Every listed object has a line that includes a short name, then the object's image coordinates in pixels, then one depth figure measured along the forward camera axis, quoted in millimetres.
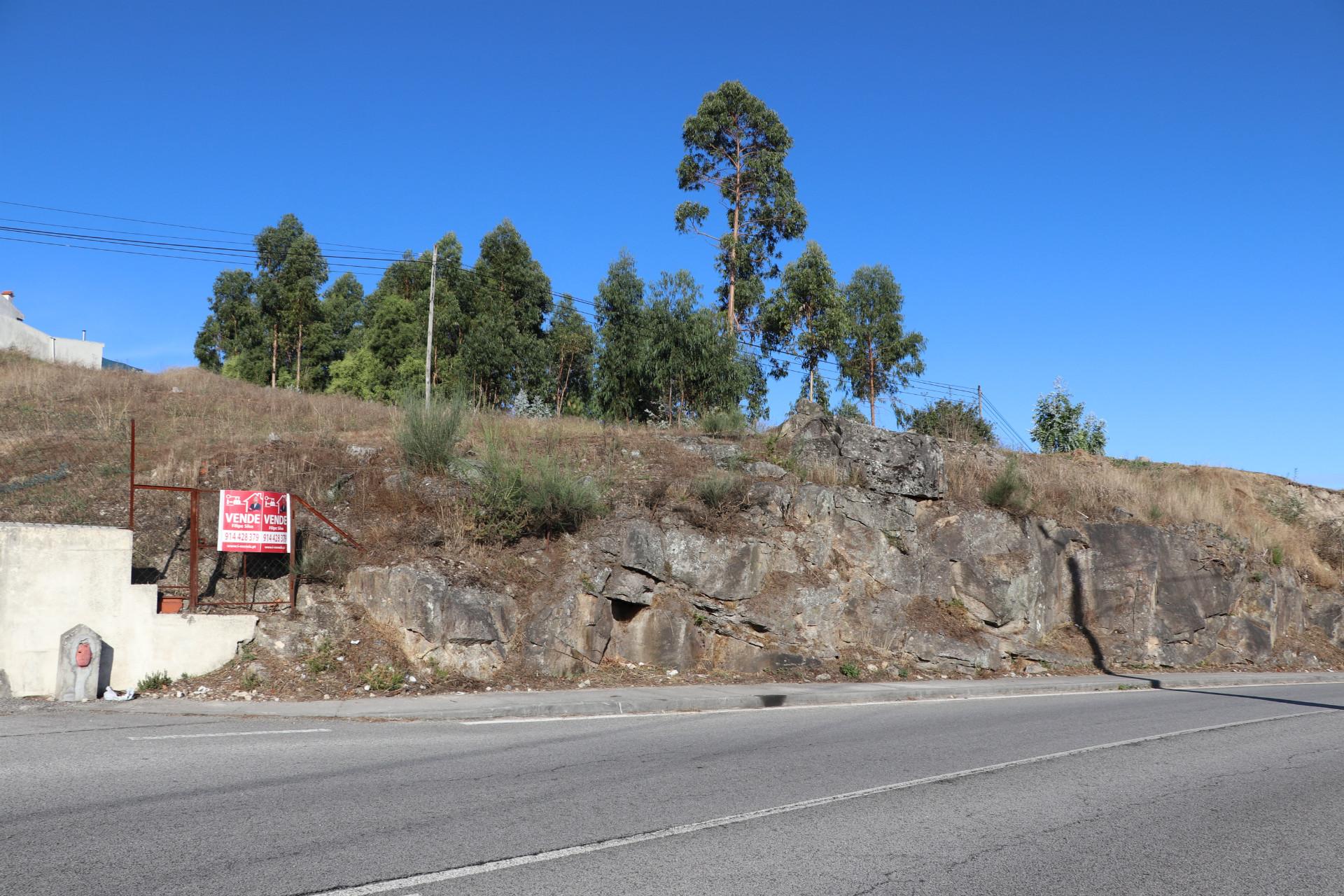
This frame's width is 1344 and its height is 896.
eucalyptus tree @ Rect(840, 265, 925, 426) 44969
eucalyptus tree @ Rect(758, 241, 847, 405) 35469
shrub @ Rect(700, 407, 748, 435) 21922
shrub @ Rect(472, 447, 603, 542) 16281
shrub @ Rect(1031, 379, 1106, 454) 38844
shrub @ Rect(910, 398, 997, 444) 29503
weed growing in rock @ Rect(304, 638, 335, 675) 13219
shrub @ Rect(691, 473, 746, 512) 17906
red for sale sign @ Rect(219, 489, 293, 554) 14016
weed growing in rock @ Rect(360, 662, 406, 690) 13203
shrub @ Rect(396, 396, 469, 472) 17344
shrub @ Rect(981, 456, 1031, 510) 21234
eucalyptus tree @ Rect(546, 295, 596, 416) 46281
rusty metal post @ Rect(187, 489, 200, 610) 13492
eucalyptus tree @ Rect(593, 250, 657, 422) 31812
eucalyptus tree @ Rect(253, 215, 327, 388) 55250
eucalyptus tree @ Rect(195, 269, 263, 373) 61031
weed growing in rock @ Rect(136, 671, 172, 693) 12422
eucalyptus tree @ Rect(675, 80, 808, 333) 36375
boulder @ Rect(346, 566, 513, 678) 14227
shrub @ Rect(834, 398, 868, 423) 36719
